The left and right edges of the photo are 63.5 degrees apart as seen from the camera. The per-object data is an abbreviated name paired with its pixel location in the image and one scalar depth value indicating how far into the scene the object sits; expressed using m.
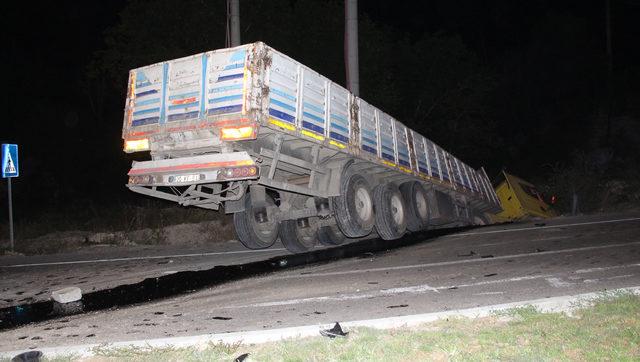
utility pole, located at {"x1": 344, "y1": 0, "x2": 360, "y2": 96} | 13.55
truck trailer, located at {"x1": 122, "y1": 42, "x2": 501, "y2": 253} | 7.30
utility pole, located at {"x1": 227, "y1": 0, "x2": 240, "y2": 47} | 13.03
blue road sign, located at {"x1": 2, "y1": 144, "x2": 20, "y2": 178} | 12.87
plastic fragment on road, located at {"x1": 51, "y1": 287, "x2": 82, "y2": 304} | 6.82
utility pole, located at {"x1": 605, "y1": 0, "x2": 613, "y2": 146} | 29.96
